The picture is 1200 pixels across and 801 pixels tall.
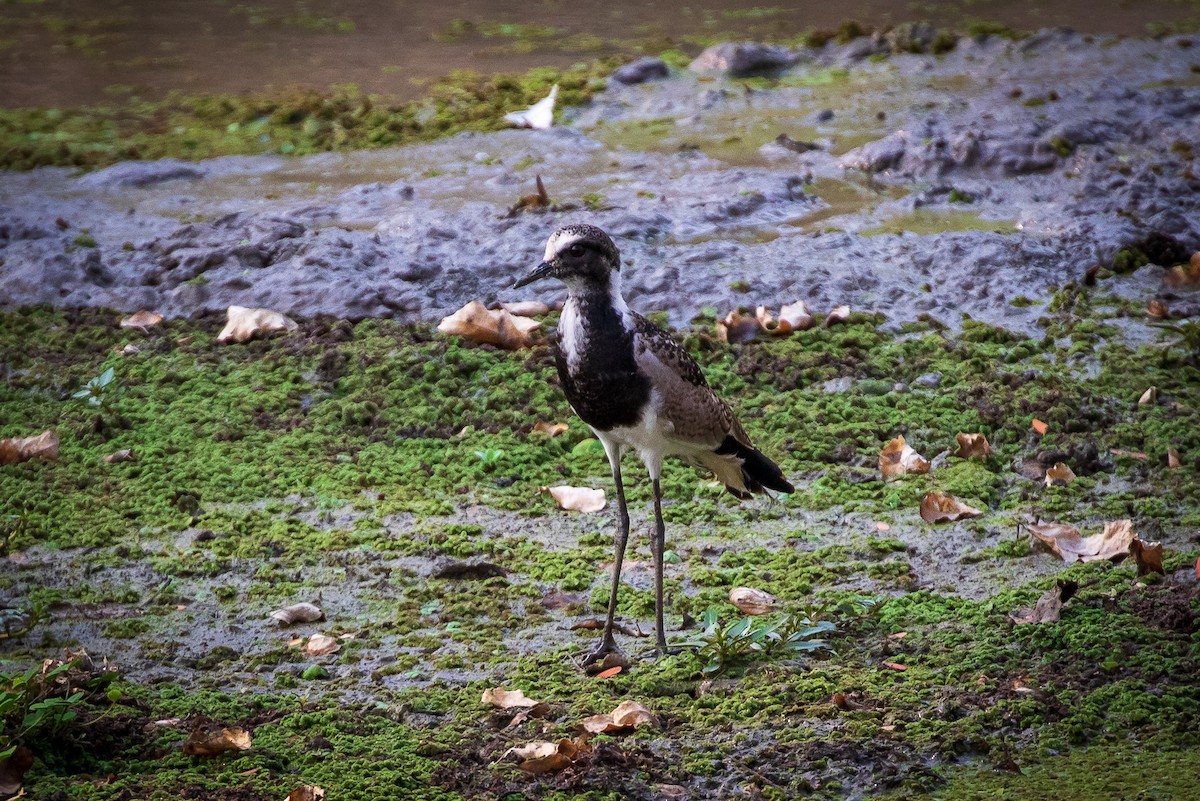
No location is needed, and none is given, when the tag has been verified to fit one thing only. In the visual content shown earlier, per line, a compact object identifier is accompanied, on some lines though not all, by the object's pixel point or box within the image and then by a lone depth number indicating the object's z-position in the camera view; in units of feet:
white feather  61.57
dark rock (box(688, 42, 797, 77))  69.97
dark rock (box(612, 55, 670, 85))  68.49
